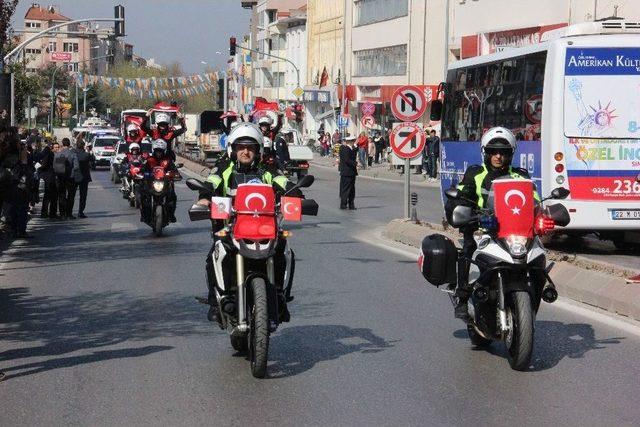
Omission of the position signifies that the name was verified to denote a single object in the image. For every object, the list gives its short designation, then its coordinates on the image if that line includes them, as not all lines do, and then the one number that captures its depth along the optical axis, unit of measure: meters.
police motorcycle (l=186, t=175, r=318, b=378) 8.33
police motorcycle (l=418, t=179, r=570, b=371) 8.66
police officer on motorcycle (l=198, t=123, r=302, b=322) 9.03
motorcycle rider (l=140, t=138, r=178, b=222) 22.23
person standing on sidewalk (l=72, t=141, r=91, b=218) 27.78
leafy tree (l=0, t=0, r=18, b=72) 23.89
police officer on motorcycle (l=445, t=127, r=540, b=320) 9.41
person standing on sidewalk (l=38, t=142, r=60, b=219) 27.20
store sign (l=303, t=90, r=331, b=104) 88.06
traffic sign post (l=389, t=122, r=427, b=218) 22.03
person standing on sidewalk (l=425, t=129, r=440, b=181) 45.22
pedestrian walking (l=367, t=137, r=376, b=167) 60.44
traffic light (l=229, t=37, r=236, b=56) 57.30
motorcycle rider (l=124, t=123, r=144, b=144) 27.17
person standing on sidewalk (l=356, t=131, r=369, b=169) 58.22
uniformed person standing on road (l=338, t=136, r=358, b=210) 29.62
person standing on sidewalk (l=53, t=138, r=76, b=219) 27.41
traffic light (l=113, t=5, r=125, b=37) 40.78
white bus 18.58
